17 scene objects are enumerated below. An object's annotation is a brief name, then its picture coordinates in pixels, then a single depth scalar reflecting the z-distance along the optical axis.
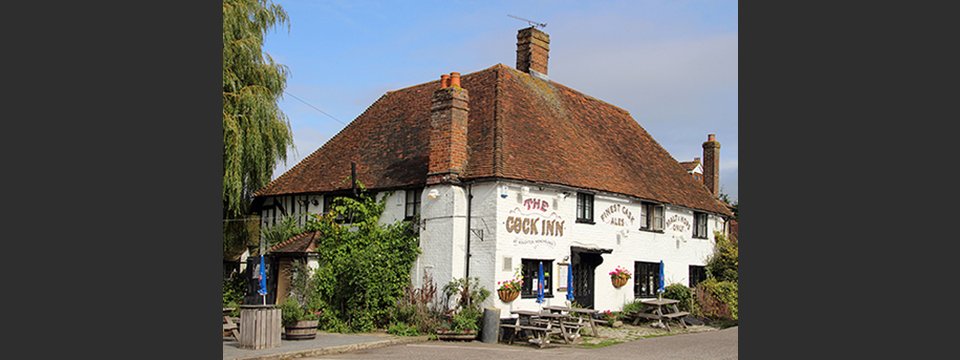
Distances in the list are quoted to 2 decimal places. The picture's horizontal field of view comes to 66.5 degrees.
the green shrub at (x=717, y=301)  21.30
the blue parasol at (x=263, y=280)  16.74
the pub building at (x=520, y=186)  16.78
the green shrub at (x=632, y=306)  19.75
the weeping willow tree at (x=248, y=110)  18.89
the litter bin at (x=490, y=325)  15.30
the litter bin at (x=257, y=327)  12.59
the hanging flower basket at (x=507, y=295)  16.20
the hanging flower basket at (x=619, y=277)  19.27
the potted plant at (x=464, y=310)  15.48
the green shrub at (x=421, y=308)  16.27
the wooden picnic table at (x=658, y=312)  18.66
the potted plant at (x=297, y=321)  14.20
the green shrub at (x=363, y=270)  16.73
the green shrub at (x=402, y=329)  16.00
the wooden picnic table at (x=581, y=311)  15.62
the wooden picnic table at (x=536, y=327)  14.81
